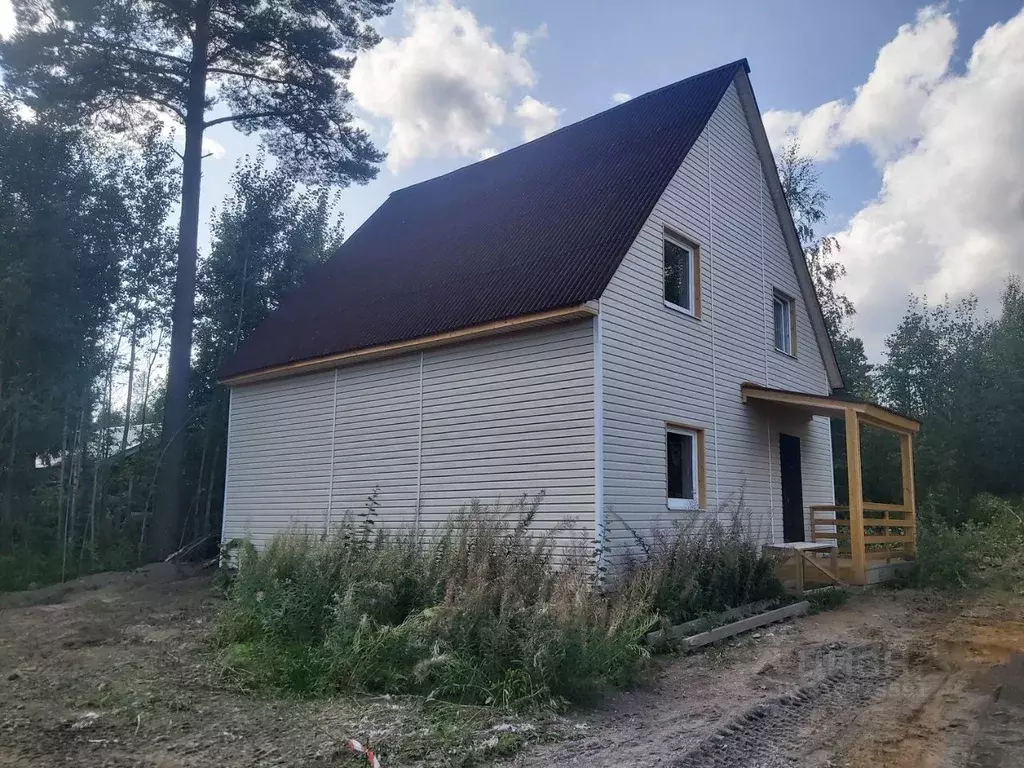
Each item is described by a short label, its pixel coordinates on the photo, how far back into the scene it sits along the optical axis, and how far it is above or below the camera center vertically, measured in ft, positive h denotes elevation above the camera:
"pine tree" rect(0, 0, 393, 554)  49.57 +28.77
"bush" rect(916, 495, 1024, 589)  38.29 -2.67
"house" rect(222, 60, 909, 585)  31.37 +7.02
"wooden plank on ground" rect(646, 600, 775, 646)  25.06 -4.28
